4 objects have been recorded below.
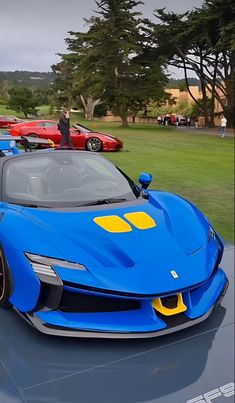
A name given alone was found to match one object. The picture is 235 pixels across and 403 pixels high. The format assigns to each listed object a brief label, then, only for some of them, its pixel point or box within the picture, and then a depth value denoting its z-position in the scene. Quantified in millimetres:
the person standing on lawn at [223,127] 20800
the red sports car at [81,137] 10906
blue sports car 1938
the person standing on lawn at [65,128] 9797
